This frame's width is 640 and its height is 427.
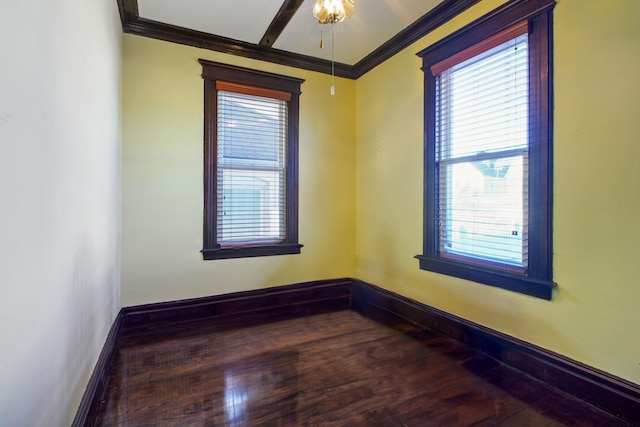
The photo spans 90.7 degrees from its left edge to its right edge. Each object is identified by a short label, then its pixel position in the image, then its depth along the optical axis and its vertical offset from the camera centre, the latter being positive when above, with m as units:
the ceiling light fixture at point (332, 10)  2.23 +1.47
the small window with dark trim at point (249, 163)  3.07 +0.53
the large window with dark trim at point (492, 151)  1.99 +0.46
